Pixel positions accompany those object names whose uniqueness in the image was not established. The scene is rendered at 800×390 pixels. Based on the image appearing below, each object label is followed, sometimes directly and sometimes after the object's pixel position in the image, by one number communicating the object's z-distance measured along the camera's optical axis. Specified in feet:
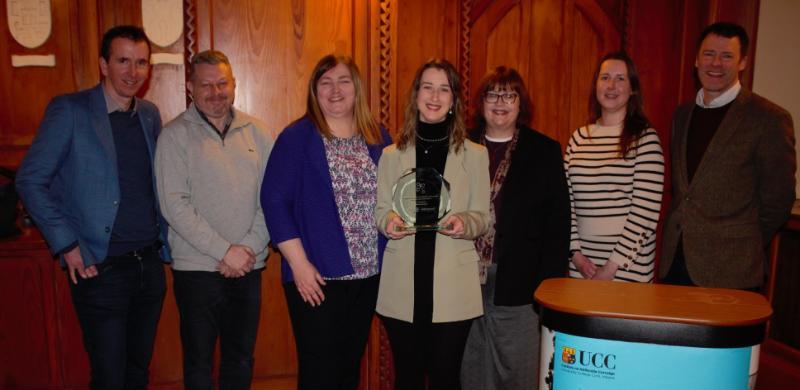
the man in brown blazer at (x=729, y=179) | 7.02
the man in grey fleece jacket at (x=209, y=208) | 6.70
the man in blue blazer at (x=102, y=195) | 6.42
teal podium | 4.40
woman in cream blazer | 5.95
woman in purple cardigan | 6.28
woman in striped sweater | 7.00
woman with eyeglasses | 6.68
